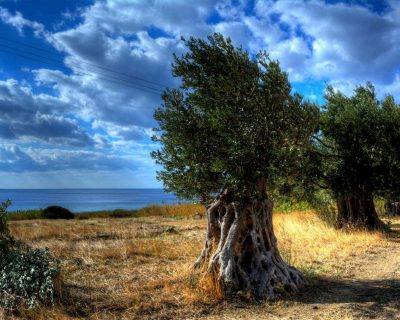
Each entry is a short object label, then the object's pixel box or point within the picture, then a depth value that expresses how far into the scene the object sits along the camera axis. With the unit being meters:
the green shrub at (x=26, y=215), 35.53
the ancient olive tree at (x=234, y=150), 10.89
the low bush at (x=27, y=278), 9.62
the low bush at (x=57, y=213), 37.00
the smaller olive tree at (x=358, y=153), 20.78
